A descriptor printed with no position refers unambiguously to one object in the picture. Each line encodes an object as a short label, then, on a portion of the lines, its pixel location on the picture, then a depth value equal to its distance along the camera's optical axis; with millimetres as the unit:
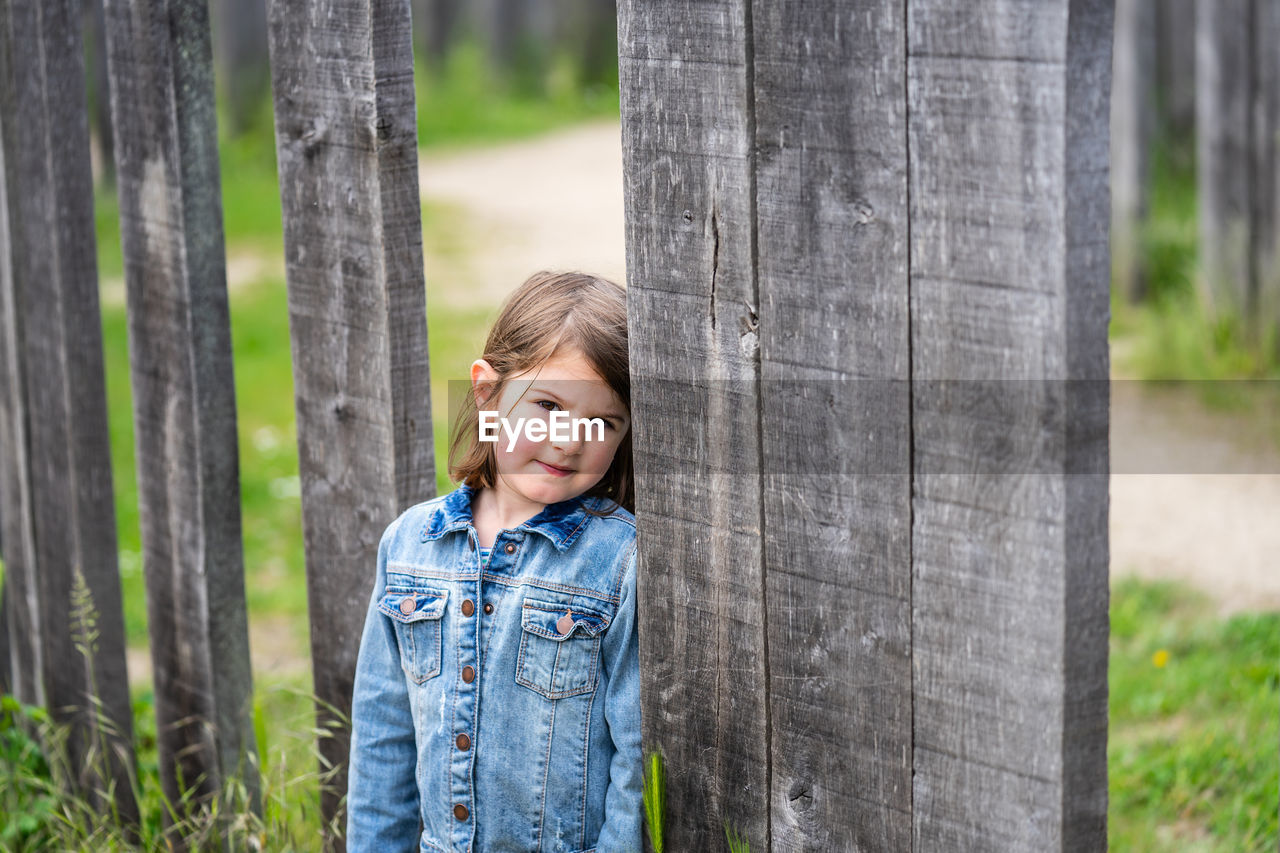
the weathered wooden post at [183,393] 2330
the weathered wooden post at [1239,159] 6258
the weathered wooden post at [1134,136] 7371
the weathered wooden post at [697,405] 1502
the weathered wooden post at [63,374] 2811
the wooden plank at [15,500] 3057
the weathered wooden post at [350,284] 1967
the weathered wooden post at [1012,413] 1234
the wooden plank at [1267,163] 6082
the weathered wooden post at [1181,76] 10477
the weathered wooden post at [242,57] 12656
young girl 1778
